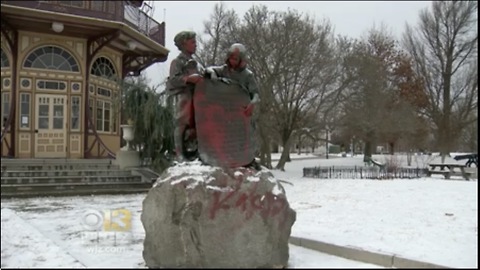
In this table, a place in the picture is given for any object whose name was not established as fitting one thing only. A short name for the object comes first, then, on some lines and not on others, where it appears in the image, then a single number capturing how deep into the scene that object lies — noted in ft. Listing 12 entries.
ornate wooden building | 64.34
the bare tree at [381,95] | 89.35
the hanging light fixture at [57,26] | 63.26
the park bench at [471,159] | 91.28
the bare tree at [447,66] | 112.78
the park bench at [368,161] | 96.94
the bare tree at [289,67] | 76.95
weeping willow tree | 58.39
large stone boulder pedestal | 17.95
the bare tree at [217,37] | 80.38
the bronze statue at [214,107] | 20.57
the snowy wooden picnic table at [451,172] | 66.45
